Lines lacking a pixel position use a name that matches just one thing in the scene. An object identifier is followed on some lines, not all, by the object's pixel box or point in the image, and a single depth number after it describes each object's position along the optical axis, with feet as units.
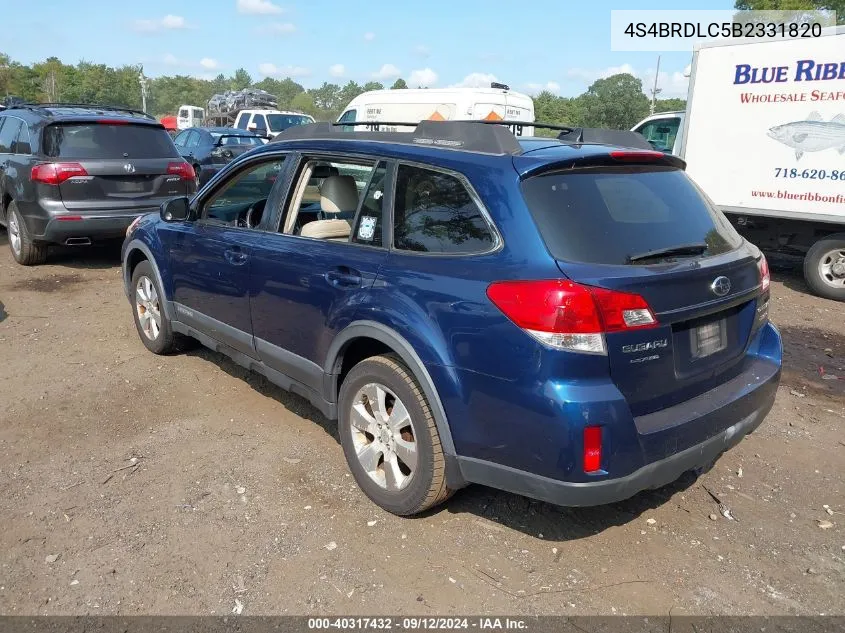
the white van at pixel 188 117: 132.98
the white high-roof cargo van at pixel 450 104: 43.47
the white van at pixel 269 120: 72.64
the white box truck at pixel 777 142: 24.84
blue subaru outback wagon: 8.78
